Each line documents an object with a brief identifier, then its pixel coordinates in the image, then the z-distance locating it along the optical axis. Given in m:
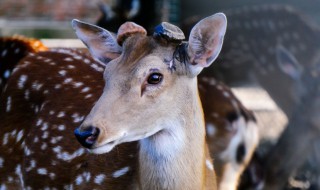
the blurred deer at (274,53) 10.80
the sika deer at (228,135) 8.70
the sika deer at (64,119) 5.93
